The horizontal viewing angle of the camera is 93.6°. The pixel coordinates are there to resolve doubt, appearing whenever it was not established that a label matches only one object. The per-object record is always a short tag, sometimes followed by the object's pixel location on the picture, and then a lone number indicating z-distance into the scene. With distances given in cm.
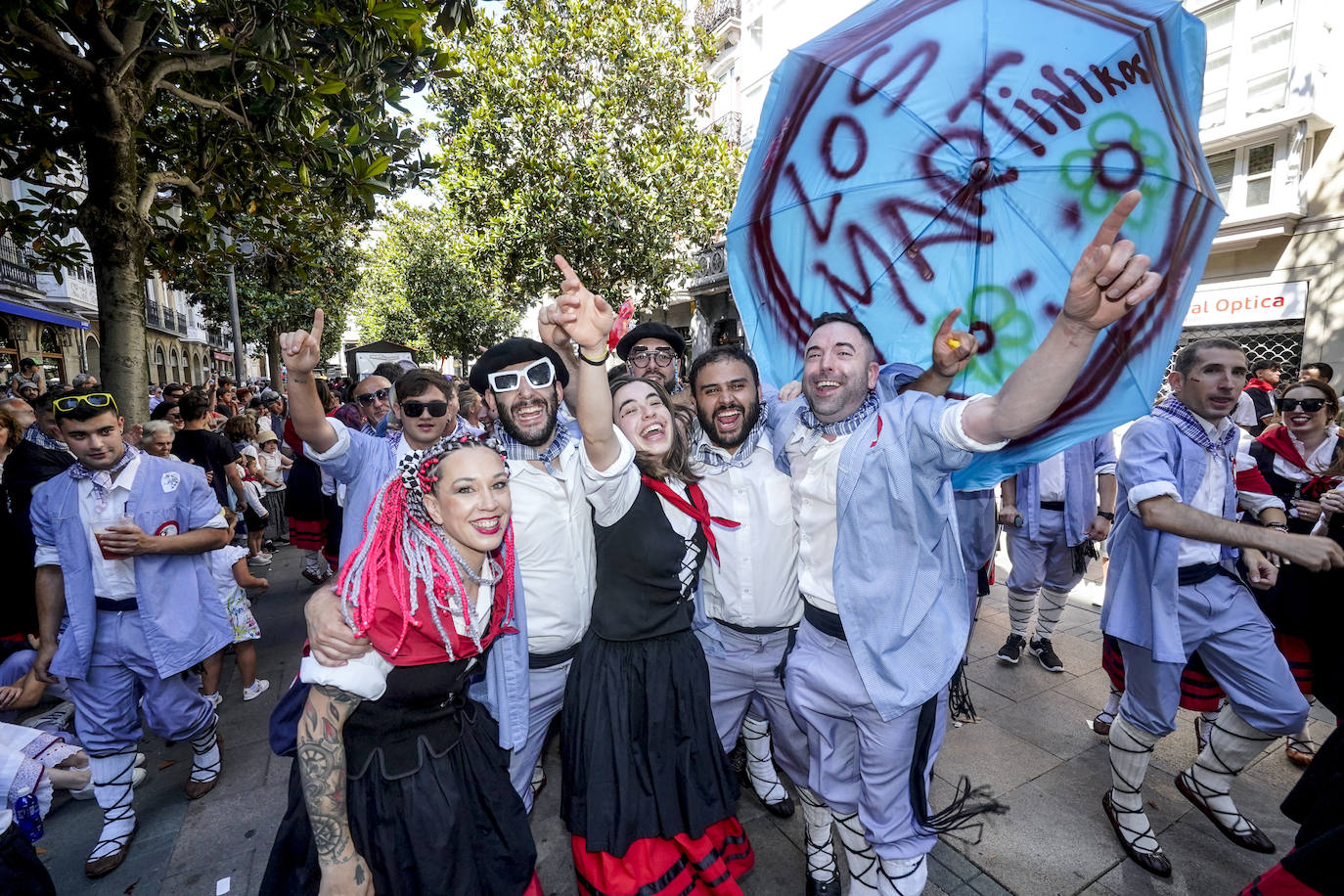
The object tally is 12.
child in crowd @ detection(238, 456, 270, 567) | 763
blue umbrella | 197
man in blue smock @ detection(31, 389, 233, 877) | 322
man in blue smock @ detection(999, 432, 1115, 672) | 457
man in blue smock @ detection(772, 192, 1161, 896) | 217
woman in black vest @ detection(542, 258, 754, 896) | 252
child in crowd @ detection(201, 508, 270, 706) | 385
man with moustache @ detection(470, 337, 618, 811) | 263
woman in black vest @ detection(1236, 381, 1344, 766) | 307
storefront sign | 1198
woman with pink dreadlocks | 182
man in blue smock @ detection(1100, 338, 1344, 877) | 283
